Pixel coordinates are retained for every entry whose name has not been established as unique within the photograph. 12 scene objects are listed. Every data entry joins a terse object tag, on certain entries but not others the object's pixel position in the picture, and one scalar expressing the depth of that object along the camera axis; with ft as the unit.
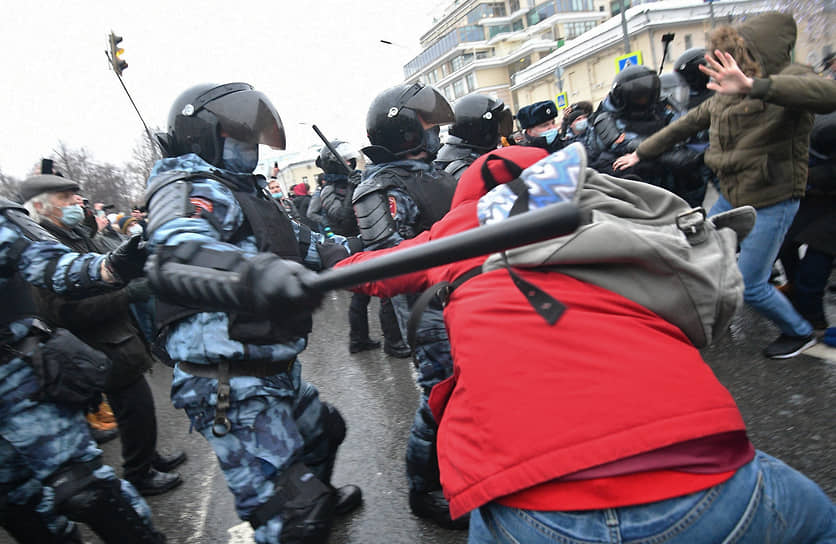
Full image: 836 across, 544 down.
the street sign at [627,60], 39.58
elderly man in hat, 9.82
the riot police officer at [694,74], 13.15
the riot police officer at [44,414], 6.61
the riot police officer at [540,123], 14.82
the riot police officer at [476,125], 11.29
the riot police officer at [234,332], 5.52
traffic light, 26.15
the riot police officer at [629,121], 12.92
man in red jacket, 3.00
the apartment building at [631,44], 97.60
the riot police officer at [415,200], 7.58
